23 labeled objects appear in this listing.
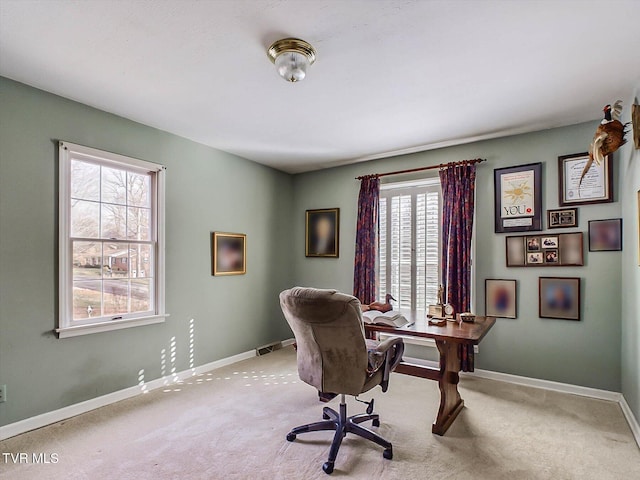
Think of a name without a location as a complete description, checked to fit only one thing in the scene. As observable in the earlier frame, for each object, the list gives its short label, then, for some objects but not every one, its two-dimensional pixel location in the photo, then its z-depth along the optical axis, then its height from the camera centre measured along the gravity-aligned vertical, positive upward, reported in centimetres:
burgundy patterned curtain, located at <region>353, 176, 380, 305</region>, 442 -2
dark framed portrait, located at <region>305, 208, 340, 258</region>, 484 +12
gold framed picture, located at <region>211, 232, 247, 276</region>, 411 -16
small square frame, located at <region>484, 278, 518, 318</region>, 359 -60
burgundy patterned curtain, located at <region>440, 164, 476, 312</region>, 375 +8
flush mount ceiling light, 209 +115
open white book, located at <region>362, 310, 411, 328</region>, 265 -61
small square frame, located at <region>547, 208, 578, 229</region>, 330 +23
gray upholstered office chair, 205 -72
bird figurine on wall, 250 +78
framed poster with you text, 347 +45
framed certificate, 314 +57
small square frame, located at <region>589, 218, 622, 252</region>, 310 +6
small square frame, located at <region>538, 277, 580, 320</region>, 328 -55
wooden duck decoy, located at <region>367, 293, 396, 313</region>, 300 -58
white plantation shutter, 410 -1
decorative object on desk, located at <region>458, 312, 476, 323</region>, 284 -63
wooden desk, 243 -85
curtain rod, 377 +87
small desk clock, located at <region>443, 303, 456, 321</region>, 292 -61
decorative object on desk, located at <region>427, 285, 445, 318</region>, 299 -61
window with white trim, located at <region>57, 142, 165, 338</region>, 283 -1
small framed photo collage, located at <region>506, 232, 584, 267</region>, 329 -9
